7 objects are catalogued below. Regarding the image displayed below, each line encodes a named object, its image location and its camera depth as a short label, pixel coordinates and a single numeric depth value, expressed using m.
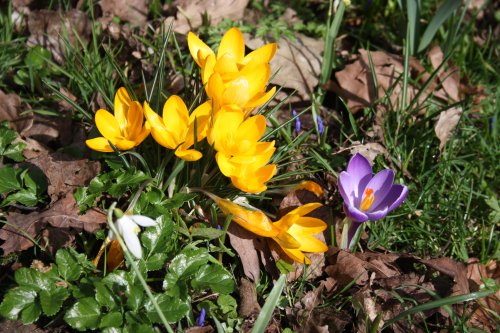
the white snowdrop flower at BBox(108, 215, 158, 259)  0.59
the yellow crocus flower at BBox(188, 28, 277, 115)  0.67
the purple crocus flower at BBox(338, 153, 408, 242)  0.69
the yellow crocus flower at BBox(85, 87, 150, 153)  0.67
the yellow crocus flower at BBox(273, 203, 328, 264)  0.69
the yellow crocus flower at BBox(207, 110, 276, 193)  0.66
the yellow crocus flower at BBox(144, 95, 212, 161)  0.67
